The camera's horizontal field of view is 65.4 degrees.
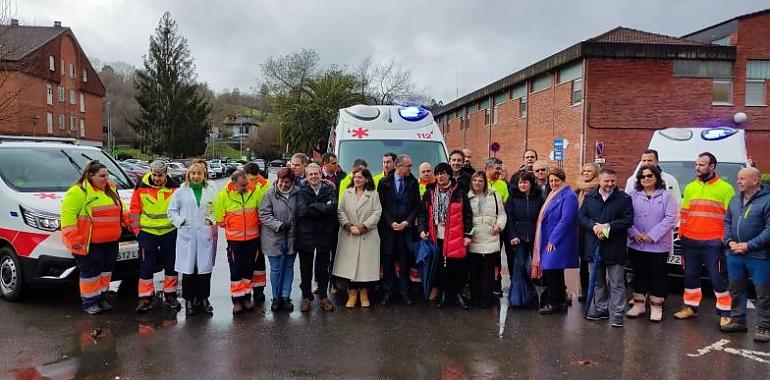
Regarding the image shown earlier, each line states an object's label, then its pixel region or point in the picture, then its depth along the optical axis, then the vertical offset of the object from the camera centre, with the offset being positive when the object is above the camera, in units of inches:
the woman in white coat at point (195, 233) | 259.4 -28.9
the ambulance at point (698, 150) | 368.2 +15.6
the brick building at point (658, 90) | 991.0 +141.9
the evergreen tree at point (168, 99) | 2588.6 +295.3
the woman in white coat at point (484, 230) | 274.4 -26.7
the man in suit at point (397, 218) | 280.5 -22.2
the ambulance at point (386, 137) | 392.8 +22.4
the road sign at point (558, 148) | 913.5 +37.7
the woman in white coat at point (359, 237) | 274.1 -31.5
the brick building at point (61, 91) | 1910.7 +274.1
